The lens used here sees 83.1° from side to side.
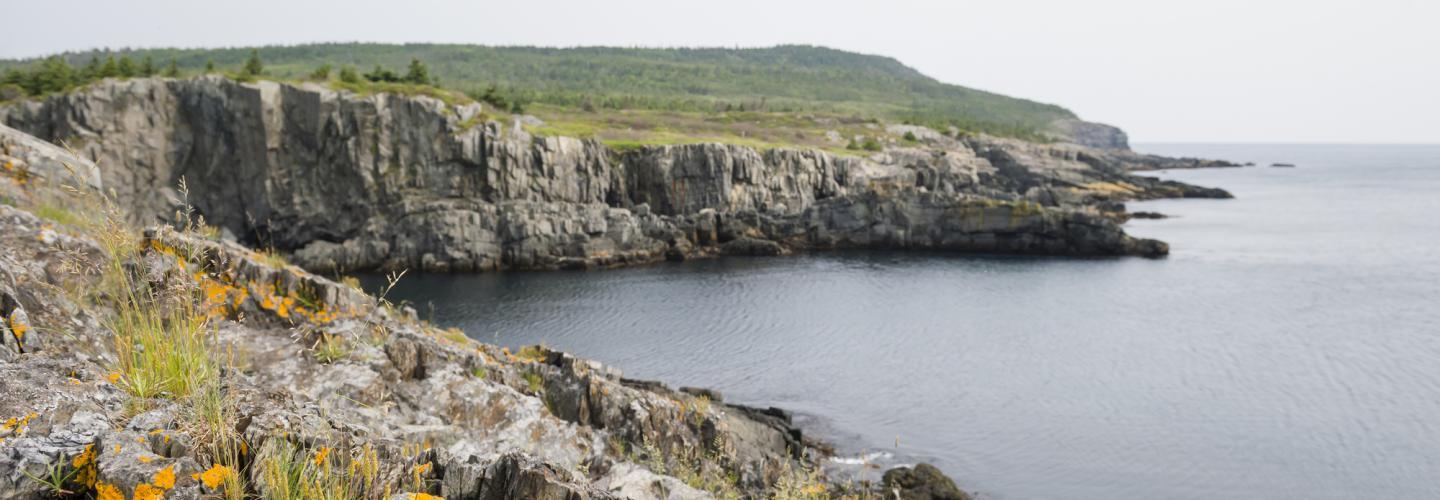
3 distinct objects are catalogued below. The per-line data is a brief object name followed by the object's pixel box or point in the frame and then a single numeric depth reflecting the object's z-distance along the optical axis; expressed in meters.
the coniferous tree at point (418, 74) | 76.81
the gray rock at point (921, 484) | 23.53
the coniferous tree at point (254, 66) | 68.66
